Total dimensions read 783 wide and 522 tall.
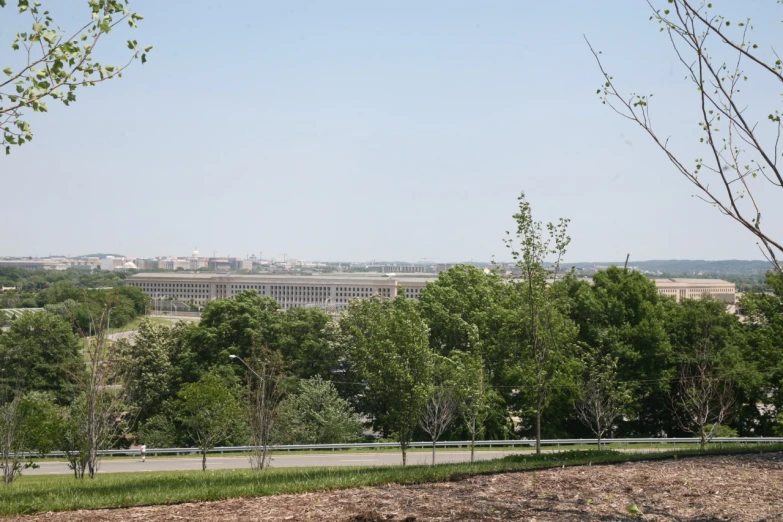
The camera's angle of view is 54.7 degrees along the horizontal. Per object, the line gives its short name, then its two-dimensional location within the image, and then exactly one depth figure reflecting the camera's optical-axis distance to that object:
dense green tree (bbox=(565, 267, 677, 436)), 37.59
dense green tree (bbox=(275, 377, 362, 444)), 39.38
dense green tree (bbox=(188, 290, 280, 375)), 47.50
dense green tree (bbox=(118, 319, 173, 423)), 46.28
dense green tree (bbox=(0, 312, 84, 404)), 48.62
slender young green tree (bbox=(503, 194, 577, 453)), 19.36
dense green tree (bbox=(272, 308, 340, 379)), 48.19
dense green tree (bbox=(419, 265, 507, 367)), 38.03
